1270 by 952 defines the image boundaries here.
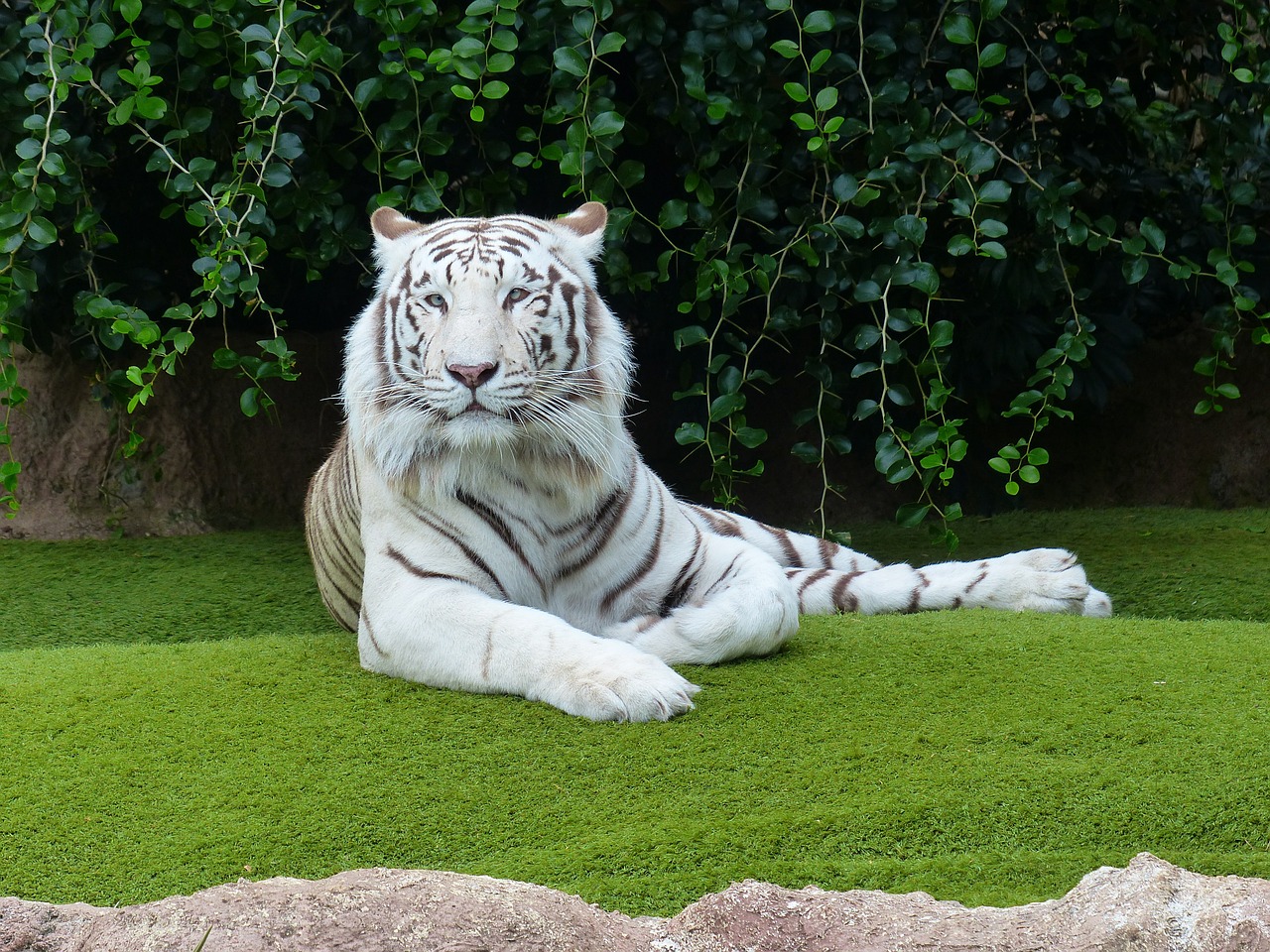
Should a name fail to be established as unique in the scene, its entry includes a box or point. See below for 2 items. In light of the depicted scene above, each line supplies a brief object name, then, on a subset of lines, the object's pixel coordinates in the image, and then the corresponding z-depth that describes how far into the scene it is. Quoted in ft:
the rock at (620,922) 15.57
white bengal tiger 18.98
